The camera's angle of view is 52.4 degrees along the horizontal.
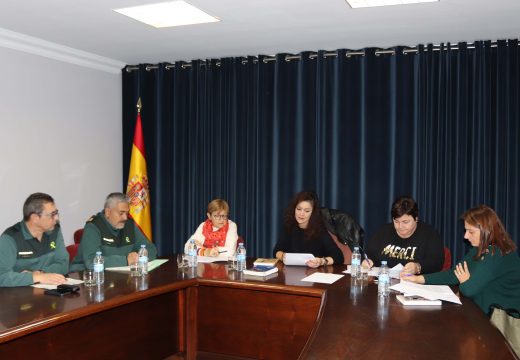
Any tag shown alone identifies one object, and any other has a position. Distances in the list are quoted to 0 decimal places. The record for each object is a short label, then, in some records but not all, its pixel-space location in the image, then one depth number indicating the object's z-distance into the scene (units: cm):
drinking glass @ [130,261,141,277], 337
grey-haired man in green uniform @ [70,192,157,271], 354
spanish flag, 573
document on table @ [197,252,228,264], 394
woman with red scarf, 417
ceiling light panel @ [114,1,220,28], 380
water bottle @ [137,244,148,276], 339
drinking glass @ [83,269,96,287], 302
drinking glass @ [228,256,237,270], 369
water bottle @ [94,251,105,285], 304
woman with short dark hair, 356
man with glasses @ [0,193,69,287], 295
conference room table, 215
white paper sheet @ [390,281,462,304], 277
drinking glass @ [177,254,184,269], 371
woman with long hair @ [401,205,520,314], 285
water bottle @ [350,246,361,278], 332
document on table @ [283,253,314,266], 368
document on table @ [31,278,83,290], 289
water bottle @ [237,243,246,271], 362
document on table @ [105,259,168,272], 350
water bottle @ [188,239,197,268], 375
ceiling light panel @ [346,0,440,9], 366
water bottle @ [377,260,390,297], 286
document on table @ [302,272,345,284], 323
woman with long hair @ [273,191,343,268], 394
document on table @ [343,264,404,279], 334
